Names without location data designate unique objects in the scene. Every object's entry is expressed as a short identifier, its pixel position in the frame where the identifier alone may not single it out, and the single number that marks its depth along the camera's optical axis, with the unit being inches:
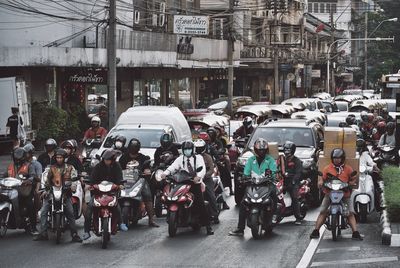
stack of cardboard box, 690.8
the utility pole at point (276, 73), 2229.3
